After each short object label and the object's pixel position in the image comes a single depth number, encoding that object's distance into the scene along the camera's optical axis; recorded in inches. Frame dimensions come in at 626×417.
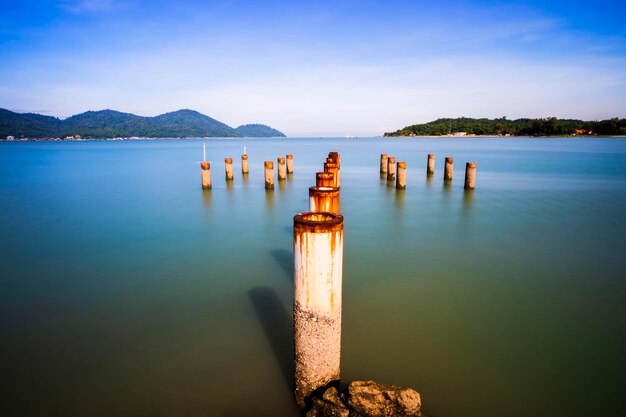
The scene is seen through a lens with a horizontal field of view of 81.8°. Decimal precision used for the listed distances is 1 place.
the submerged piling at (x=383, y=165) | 1074.3
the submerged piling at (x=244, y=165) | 1023.6
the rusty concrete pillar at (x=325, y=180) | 316.8
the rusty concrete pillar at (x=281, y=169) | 911.7
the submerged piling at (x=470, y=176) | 743.1
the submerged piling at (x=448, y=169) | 858.1
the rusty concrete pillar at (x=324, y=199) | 210.4
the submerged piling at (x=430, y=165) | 988.6
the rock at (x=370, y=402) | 138.4
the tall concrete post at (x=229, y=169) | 911.7
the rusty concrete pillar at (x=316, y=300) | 135.0
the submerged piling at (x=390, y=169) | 924.6
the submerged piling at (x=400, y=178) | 755.4
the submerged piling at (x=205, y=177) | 781.3
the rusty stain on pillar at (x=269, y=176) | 771.4
